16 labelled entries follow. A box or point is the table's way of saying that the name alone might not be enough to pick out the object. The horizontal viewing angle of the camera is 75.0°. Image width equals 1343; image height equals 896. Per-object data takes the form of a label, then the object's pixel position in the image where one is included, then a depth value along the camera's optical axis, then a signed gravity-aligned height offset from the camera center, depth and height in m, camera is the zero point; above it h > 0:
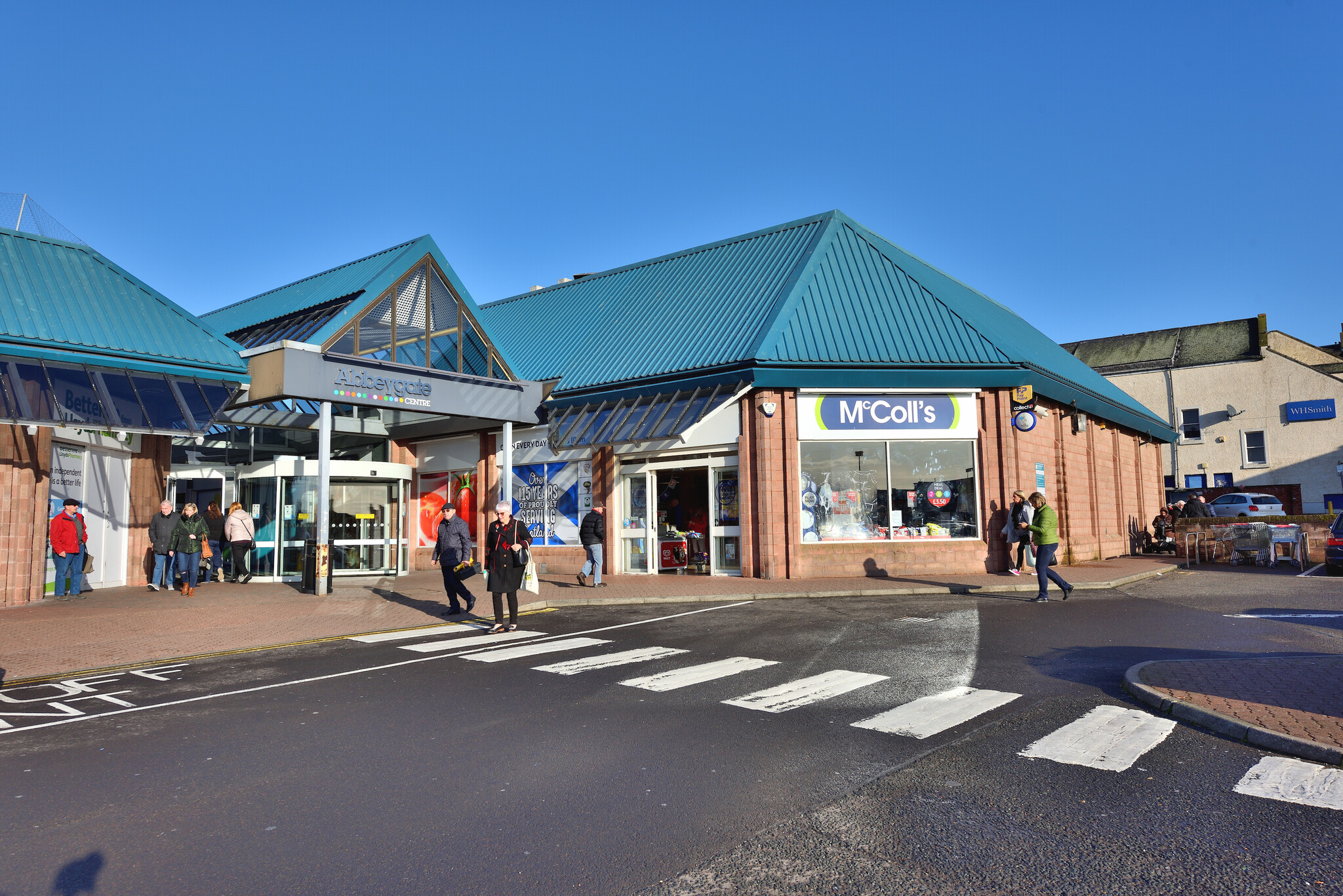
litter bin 16.83 -1.09
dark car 19.58 -1.34
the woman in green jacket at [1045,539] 15.09 -0.74
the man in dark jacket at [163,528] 16.91 -0.29
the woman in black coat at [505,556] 12.12 -0.70
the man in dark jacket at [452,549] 13.77 -0.66
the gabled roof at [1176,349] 49.34 +8.73
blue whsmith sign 45.00 +4.18
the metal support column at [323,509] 16.19 +0.02
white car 38.22 -0.57
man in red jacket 15.72 -0.47
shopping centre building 17.39 +1.91
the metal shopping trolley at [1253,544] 23.20 -1.38
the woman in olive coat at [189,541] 16.56 -0.55
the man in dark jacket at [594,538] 17.66 -0.66
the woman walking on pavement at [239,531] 18.11 -0.40
